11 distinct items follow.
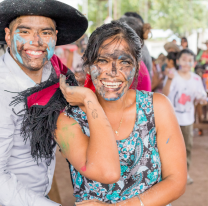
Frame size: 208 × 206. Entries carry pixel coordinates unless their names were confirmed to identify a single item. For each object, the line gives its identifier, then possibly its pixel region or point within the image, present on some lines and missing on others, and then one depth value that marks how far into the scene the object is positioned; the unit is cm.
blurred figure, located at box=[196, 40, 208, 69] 642
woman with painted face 144
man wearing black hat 150
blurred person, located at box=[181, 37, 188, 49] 720
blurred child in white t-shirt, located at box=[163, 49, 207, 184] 361
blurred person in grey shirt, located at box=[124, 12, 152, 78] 282
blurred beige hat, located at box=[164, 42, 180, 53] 520
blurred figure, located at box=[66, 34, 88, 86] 517
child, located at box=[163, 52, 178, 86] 404
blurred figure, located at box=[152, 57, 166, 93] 504
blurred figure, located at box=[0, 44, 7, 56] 226
